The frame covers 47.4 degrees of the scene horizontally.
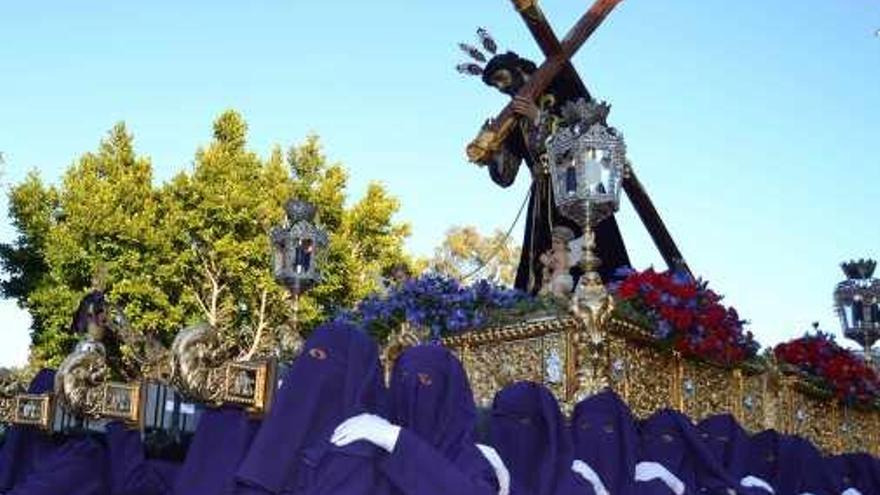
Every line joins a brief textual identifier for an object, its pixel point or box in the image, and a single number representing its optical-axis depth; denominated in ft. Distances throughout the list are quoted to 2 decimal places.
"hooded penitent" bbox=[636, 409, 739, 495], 22.34
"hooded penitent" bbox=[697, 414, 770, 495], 24.68
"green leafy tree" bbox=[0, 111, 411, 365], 80.48
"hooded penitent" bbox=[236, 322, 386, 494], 13.08
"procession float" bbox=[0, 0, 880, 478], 19.97
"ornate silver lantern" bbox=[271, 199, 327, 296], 28.43
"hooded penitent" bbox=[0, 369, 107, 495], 20.02
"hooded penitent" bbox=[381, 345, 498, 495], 14.19
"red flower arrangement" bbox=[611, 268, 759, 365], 23.76
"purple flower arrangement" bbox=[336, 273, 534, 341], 24.86
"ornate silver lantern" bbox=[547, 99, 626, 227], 23.67
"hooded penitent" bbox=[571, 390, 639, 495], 21.01
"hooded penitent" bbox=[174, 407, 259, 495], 16.48
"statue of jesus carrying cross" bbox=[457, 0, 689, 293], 35.47
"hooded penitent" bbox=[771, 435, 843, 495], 27.17
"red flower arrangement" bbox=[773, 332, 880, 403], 31.09
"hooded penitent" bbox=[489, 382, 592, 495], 18.88
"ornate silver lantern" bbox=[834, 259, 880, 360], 34.68
